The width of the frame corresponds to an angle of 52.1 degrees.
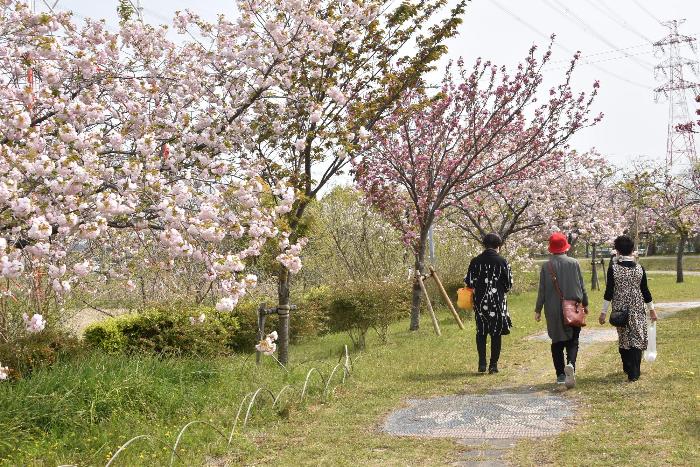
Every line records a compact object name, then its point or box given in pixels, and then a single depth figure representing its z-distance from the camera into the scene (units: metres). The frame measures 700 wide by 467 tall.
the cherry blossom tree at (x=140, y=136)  5.26
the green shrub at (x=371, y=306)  13.12
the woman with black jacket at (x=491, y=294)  8.73
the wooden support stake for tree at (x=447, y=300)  13.50
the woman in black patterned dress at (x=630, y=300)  7.84
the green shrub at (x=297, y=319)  14.93
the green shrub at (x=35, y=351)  8.12
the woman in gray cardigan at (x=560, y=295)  7.93
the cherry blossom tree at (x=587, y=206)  23.60
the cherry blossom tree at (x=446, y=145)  15.35
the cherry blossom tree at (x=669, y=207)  32.66
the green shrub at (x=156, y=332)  12.18
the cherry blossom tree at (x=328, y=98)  9.31
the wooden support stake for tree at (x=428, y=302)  13.52
